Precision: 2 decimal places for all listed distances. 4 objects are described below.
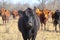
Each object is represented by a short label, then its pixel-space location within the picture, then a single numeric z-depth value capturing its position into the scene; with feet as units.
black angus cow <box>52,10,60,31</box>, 50.26
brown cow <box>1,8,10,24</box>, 72.59
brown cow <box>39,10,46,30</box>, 53.52
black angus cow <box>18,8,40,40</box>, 25.77
